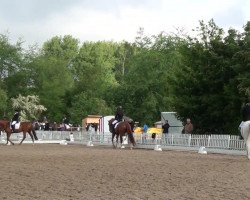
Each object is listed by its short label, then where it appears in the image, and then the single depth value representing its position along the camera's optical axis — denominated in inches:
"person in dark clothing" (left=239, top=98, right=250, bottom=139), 910.4
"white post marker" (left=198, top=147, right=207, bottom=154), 1281.5
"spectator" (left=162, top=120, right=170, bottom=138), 1606.8
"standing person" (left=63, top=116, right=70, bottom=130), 2250.0
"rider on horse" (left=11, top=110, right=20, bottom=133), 1639.8
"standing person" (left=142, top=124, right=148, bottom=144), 1514.8
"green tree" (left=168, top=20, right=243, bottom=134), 1512.1
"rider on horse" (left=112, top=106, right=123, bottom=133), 1414.9
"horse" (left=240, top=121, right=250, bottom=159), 886.2
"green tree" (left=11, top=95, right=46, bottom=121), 2972.4
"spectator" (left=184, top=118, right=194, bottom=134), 1453.0
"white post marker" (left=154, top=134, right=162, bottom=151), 1418.6
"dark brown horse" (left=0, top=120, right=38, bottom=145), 1632.6
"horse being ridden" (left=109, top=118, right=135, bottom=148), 1391.5
